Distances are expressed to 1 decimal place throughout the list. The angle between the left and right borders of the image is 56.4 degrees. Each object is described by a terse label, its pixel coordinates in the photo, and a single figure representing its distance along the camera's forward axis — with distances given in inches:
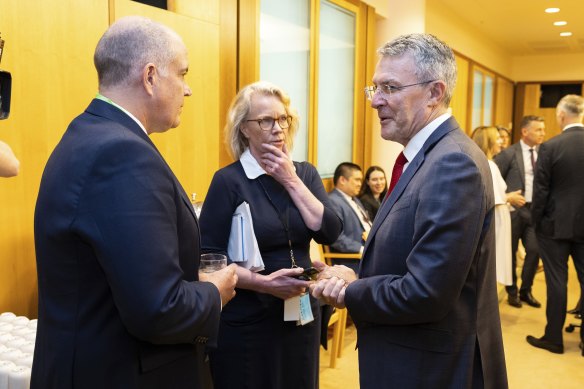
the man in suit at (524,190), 215.0
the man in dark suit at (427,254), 54.6
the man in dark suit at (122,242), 43.8
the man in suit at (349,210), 168.6
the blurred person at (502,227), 191.9
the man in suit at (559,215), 164.9
